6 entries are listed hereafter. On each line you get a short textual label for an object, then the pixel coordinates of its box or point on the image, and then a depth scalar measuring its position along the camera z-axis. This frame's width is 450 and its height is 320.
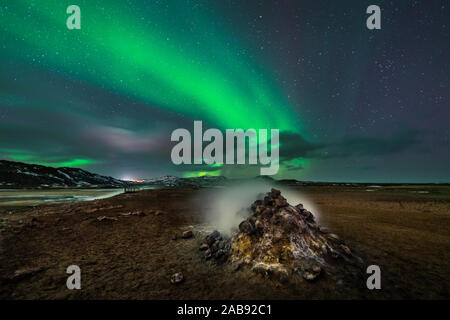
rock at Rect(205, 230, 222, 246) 10.02
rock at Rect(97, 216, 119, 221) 16.04
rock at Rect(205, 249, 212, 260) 8.62
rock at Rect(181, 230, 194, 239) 11.91
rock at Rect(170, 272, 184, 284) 6.59
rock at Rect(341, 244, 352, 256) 8.50
